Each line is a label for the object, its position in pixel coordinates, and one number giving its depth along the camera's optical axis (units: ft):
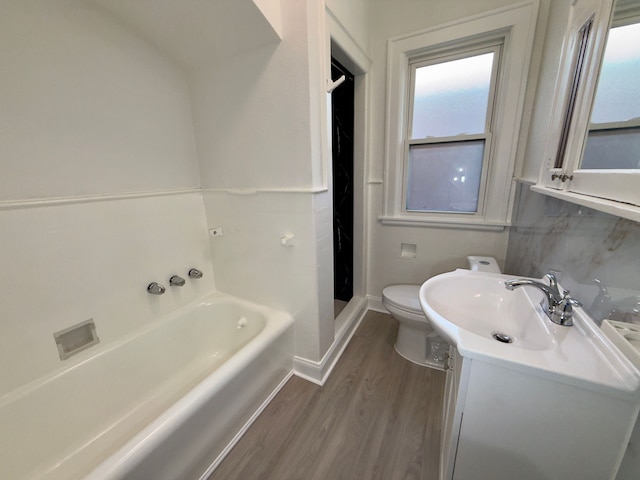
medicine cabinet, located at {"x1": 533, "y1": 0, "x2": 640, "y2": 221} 2.04
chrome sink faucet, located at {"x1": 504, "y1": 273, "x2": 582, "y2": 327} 2.51
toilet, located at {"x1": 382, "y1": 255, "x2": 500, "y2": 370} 5.16
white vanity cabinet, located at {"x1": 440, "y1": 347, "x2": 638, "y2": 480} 1.94
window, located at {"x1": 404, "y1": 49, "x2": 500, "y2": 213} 5.54
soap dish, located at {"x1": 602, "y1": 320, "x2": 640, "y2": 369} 1.77
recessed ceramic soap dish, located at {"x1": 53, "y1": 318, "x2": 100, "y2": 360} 3.74
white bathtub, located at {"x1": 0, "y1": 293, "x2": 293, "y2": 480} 2.99
